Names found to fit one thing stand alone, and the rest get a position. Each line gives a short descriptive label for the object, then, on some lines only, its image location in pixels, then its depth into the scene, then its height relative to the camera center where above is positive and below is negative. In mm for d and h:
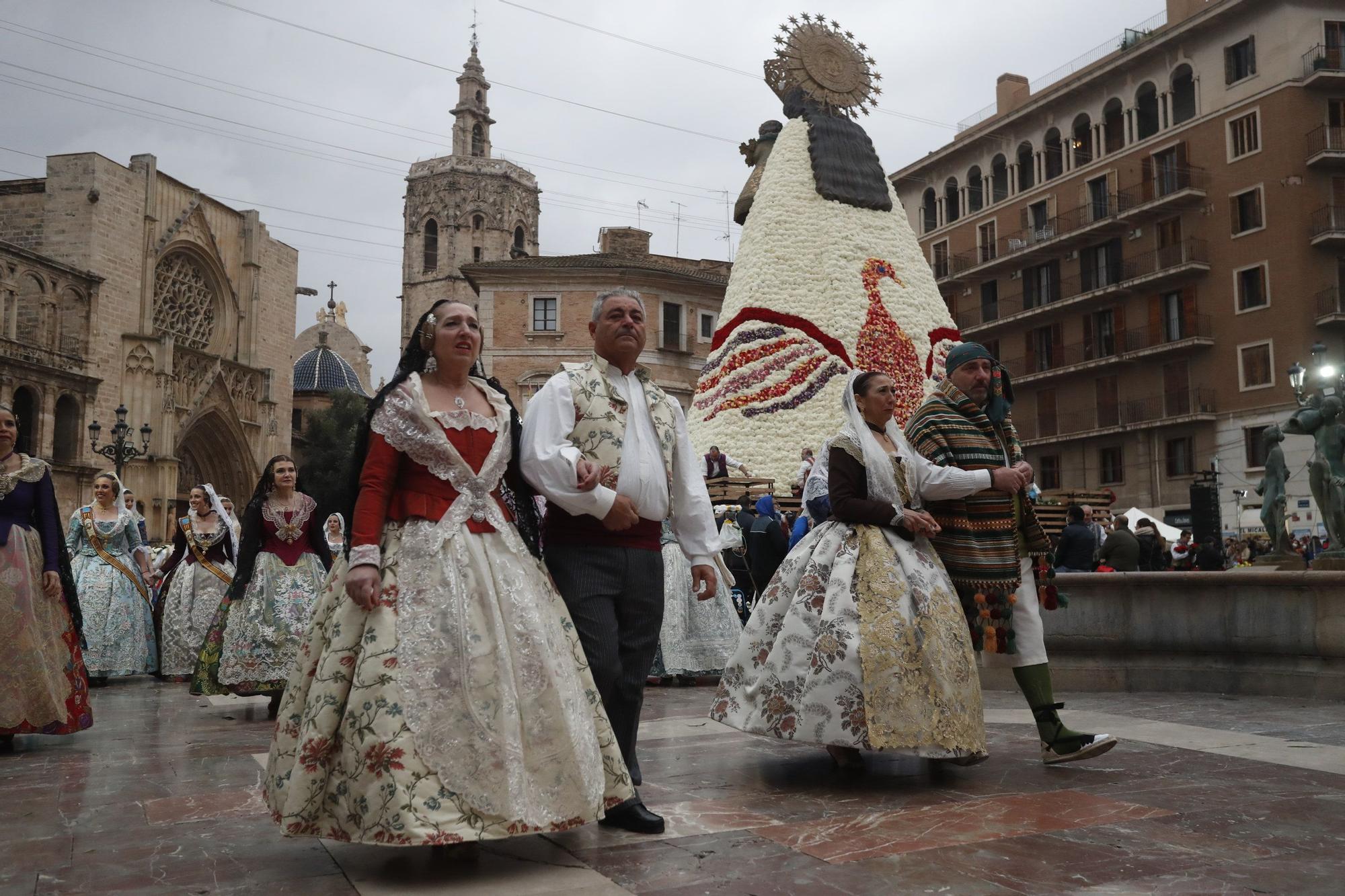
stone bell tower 65750 +19405
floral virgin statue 15742 +3683
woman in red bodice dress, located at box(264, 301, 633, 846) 3107 -385
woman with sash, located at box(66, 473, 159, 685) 9914 -405
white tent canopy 21359 +114
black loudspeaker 22625 +442
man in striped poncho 4754 -23
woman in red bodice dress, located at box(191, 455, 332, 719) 7234 -334
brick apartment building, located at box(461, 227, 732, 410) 36719 +7595
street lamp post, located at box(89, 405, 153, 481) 20094 +1871
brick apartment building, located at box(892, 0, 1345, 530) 29391 +8694
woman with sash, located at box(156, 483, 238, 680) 9398 -353
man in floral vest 3703 +135
